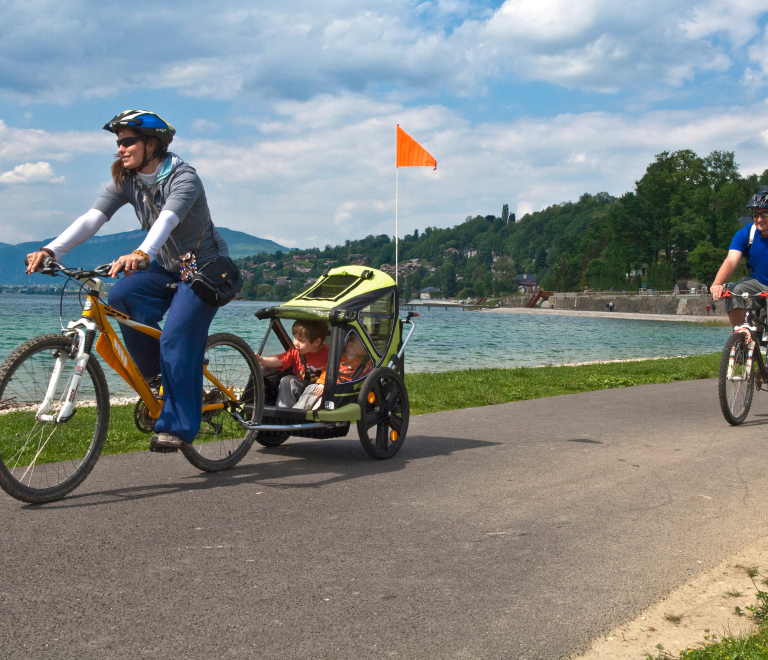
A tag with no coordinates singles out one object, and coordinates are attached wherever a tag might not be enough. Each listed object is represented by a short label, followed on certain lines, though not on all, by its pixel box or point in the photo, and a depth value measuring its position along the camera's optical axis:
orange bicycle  4.25
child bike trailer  5.82
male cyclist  8.09
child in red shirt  6.20
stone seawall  97.57
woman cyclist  4.75
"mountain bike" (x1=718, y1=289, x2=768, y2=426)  7.94
